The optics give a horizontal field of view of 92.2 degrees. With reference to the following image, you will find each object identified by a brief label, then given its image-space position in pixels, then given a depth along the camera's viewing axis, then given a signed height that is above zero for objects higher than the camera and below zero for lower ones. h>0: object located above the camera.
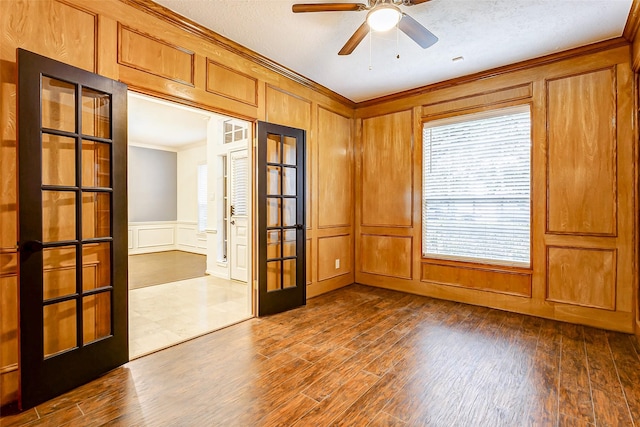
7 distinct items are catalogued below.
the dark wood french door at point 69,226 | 1.89 -0.10
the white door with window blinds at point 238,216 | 5.17 -0.09
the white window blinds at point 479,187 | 3.63 +0.30
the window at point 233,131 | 5.12 +1.37
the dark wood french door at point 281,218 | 3.48 -0.09
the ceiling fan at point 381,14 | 2.11 +1.41
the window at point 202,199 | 8.21 +0.32
